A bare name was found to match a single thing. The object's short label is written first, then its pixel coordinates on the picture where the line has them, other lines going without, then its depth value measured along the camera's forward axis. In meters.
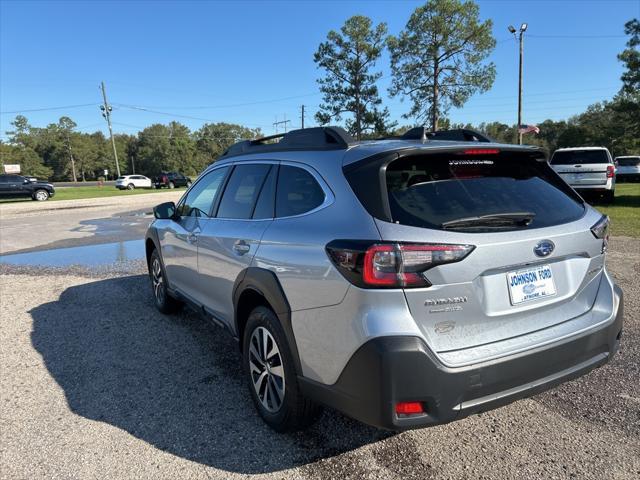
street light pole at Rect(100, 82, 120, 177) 59.42
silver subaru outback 2.02
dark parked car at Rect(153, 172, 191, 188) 48.25
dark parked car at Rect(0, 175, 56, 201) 28.36
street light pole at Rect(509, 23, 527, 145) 24.56
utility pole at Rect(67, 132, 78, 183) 99.19
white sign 76.44
